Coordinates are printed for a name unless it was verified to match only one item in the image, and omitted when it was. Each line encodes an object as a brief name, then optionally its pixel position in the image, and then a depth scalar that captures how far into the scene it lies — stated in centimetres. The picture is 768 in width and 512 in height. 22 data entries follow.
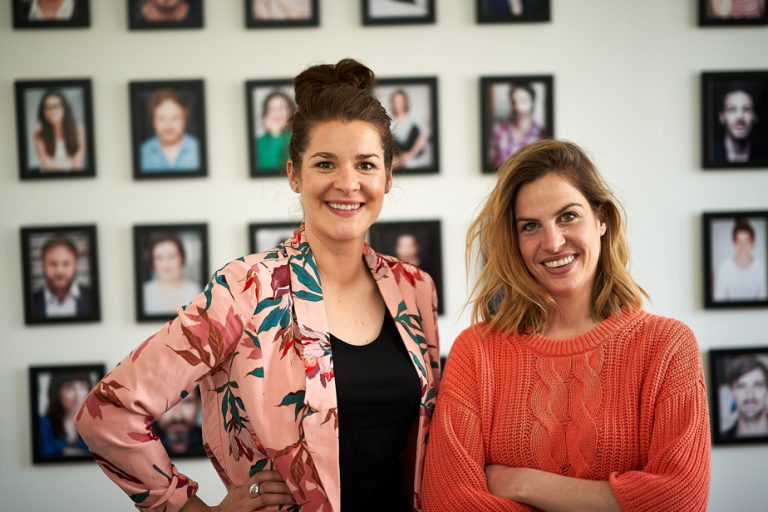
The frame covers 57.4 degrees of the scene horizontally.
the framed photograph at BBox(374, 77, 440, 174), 293
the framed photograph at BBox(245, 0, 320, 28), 290
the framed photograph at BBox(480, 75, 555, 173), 295
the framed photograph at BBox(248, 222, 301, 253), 292
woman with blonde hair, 150
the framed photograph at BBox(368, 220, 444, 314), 294
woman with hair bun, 165
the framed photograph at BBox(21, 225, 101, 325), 290
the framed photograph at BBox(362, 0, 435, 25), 292
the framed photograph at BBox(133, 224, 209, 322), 291
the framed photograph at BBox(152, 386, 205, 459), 291
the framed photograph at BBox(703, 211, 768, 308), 303
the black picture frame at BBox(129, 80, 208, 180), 290
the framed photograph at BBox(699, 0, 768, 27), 301
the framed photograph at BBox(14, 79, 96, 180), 289
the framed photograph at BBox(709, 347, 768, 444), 303
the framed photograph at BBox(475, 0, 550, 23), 294
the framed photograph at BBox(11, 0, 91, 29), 287
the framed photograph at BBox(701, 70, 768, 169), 303
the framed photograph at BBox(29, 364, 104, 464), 290
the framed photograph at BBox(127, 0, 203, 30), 288
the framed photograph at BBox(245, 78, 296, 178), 291
